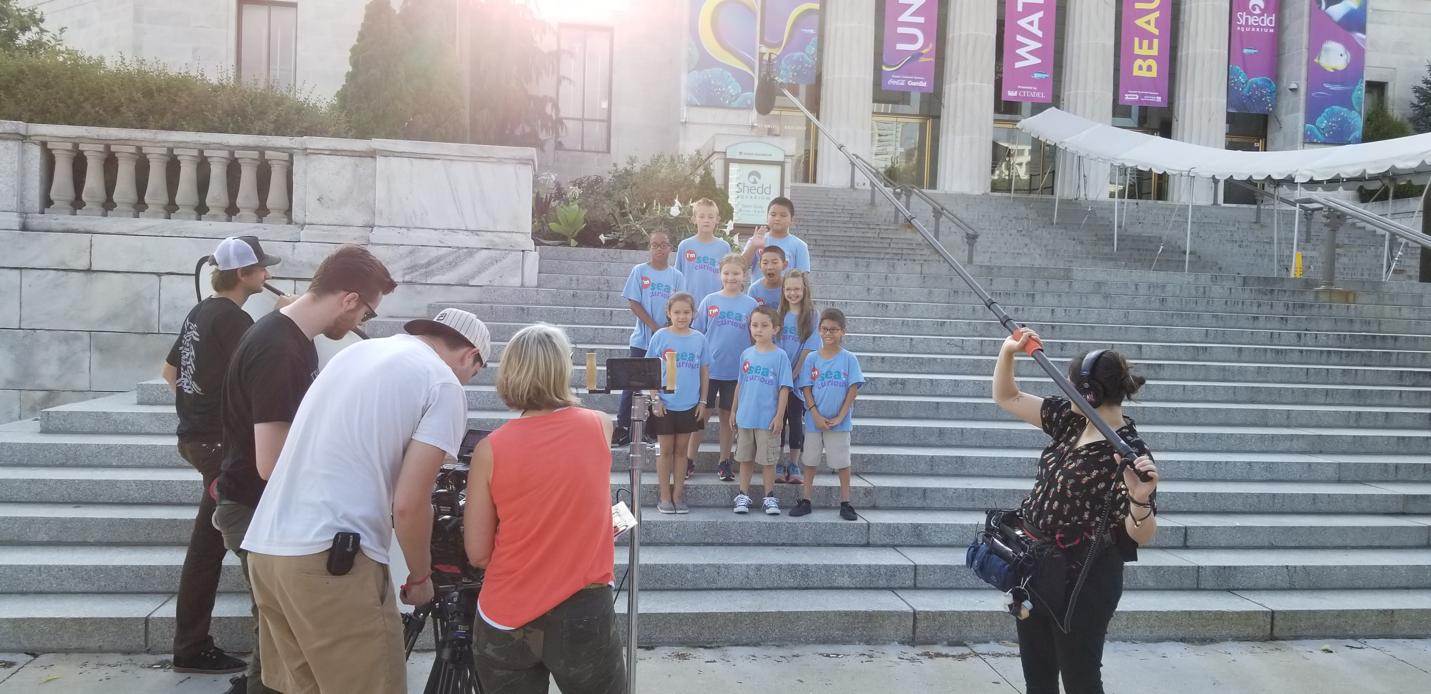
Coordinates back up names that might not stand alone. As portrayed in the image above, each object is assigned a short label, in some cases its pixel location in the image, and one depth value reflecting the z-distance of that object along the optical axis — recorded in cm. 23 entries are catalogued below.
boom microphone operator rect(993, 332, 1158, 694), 329
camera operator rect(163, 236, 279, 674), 417
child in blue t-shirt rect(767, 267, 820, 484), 662
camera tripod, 296
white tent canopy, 1463
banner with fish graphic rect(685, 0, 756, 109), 2088
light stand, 339
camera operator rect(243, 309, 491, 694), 266
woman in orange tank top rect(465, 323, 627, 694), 274
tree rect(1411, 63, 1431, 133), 2611
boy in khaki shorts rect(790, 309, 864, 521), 627
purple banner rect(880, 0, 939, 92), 2452
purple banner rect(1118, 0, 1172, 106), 2555
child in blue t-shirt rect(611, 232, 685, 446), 715
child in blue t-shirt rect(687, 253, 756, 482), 670
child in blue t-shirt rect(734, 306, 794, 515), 619
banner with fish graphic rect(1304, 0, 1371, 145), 2566
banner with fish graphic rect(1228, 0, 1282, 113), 2628
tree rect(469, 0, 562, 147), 1667
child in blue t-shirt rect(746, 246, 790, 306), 697
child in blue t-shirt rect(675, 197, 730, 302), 764
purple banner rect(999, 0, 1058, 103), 2484
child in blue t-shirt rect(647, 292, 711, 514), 609
